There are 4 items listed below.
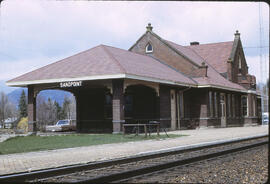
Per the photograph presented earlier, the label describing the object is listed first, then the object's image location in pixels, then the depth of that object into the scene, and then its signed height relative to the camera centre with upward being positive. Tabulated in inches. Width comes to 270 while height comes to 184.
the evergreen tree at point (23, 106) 2767.5 +67.4
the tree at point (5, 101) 3056.1 +113.2
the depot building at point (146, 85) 831.7 +72.1
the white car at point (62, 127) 1323.8 -44.5
